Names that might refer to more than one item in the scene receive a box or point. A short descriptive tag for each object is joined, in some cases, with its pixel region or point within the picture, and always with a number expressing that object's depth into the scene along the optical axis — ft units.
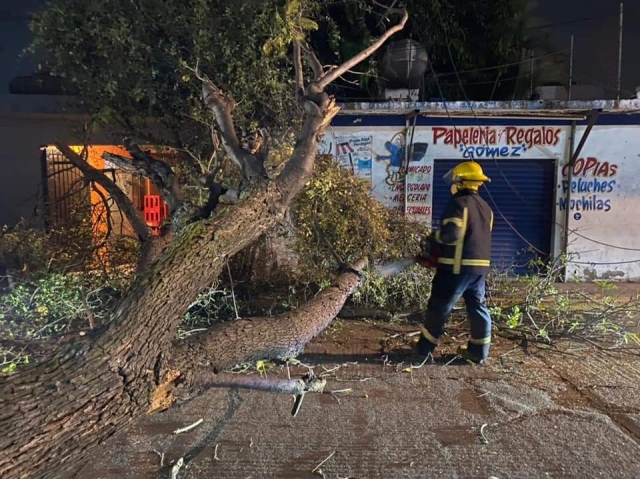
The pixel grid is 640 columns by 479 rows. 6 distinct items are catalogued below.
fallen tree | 7.81
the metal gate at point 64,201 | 21.59
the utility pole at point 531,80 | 32.72
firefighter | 15.66
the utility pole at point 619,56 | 25.58
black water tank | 27.30
